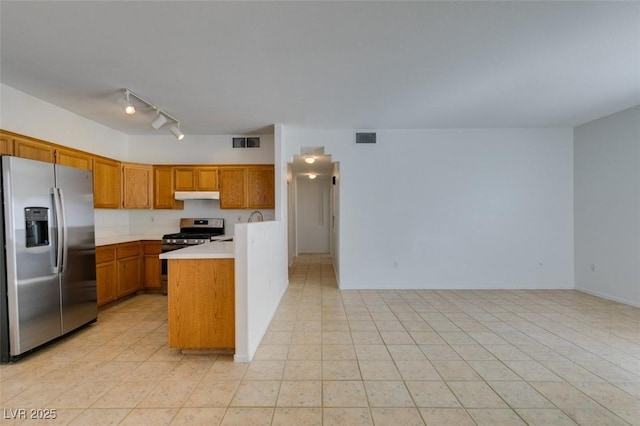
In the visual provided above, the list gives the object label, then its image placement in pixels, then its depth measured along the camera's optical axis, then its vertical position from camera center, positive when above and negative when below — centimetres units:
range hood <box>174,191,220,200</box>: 474 +29
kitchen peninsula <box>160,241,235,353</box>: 251 -85
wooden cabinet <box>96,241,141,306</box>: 364 -85
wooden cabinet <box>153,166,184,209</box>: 479 +44
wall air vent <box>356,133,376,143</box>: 477 +125
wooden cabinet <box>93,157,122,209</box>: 400 +46
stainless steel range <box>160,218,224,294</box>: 430 -39
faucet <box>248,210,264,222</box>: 503 -9
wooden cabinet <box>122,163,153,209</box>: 452 +45
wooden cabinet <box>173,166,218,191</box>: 480 +59
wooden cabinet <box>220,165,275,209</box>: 482 +43
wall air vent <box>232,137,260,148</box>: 502 +127
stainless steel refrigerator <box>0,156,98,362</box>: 238 -40
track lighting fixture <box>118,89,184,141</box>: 313 +135
